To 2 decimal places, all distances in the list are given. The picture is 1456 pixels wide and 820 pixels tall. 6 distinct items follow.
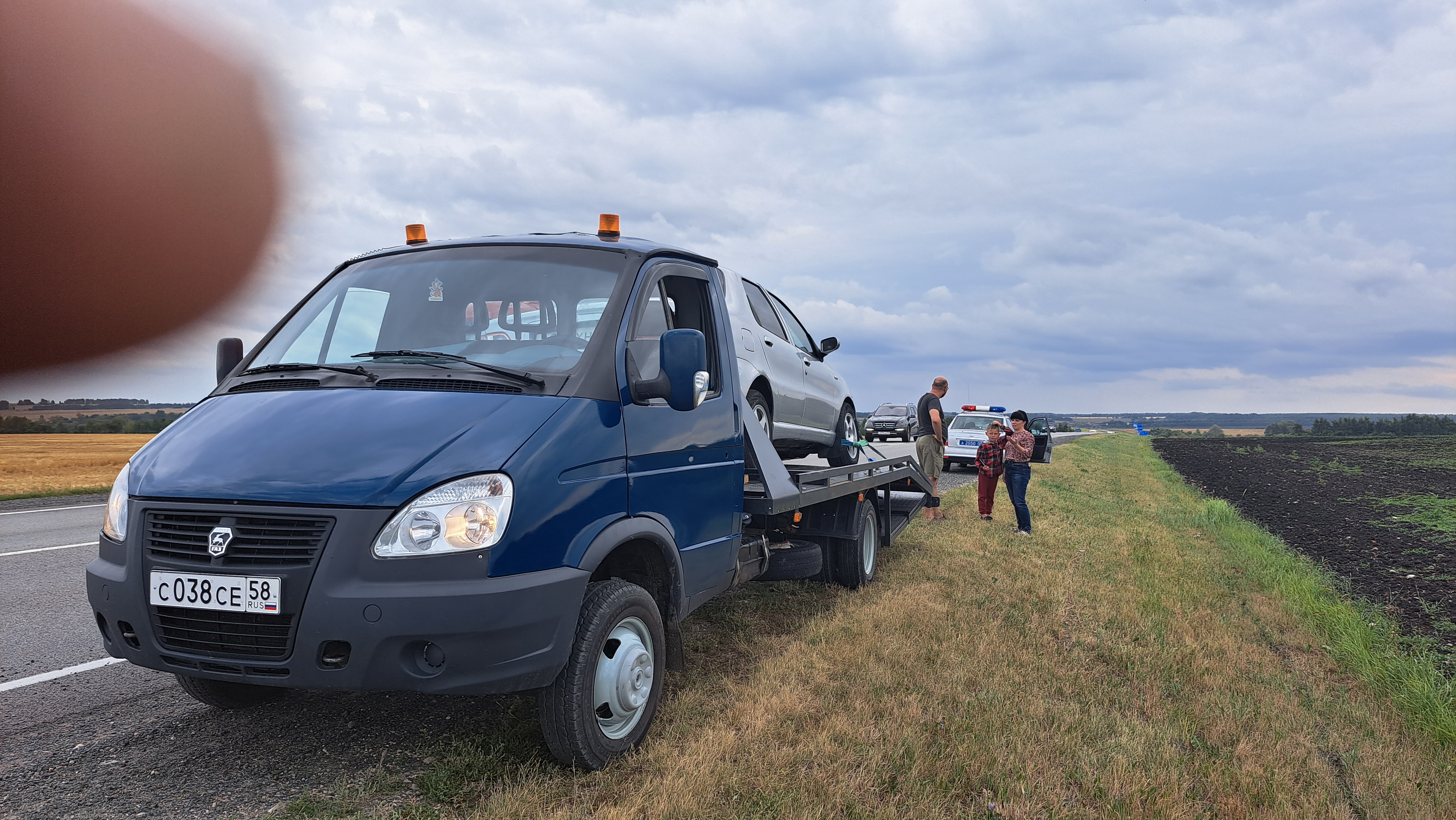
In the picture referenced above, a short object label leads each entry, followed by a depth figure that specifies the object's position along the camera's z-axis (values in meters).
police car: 22.41
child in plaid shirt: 11.66
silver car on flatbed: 6.37
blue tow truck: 2.90
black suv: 37.75
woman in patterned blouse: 10.81
